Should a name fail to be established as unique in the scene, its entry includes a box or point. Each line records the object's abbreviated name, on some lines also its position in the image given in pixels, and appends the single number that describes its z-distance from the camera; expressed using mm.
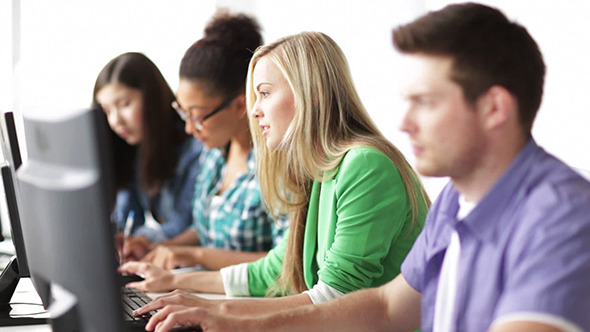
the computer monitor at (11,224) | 1914
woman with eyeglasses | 2824
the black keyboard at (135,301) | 1922
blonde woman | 2032
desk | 1955
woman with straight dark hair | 3438
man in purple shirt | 1456
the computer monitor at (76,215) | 1326
